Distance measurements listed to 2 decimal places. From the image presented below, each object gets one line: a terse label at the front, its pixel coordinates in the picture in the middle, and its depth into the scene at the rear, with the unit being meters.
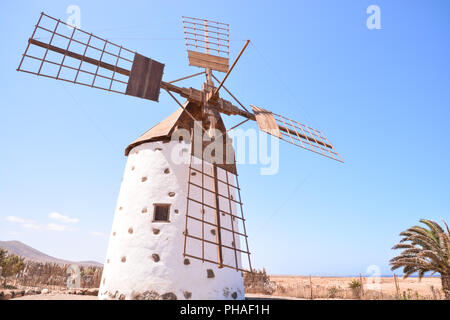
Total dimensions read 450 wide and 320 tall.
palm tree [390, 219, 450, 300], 11.92
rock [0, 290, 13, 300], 9.32
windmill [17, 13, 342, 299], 8.16
